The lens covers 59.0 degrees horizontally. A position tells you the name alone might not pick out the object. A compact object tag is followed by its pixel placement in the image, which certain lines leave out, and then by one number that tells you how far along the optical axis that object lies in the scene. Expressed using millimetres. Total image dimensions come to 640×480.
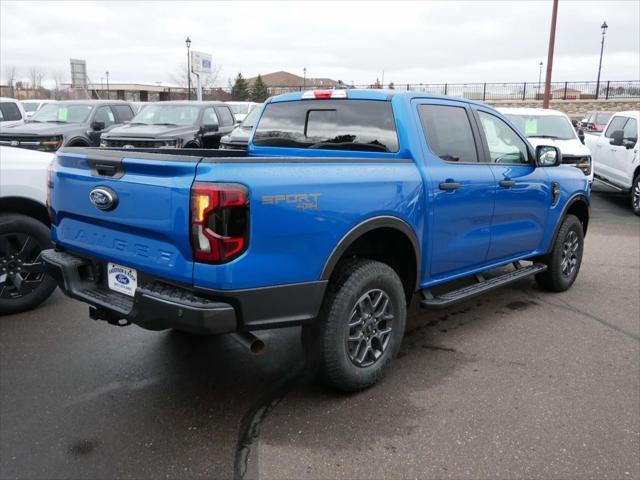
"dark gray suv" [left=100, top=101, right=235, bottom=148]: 12094
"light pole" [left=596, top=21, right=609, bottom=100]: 36691
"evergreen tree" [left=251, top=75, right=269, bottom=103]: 47750
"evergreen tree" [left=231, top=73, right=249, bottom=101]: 48812
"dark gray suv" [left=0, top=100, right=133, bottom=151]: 12148
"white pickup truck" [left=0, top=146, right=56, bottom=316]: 4785
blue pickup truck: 2801
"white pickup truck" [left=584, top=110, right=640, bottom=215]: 10977
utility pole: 18812
